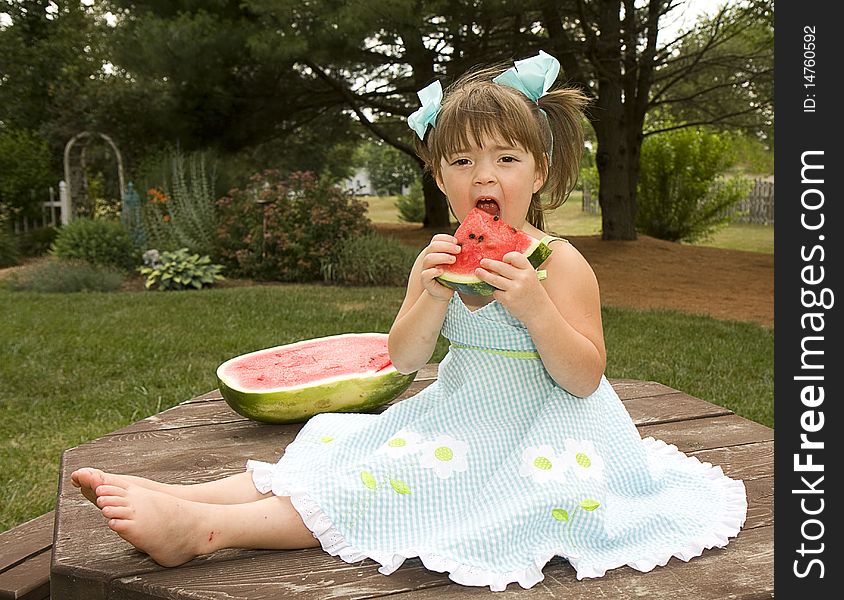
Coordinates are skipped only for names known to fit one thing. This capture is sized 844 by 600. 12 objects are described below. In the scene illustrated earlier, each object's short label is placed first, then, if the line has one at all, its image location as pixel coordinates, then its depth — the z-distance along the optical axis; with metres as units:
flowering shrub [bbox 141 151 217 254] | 12.09
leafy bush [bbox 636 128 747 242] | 19.09
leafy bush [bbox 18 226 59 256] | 16.14
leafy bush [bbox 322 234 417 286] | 10.90
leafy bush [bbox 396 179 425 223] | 29.00
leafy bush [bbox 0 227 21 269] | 14.74
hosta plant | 10.43
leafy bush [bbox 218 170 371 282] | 11.29
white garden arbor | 16.20
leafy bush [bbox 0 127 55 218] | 17.08
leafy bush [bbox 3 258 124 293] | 10.23
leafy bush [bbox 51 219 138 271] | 11.69
